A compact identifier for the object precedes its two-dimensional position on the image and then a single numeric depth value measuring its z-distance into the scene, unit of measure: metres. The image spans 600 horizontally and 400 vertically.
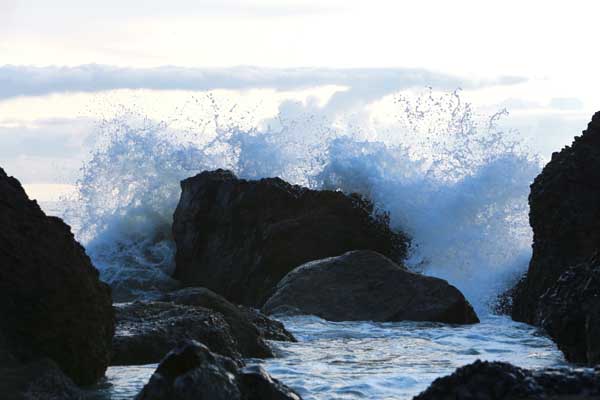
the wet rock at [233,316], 15.41
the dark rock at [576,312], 13.98
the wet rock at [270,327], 17.30
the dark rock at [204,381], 9.51
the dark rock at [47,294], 11.78
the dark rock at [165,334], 14.23
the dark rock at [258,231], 26.81
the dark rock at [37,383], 10.95
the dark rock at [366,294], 20.84
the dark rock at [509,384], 8.42
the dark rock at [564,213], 20.84
